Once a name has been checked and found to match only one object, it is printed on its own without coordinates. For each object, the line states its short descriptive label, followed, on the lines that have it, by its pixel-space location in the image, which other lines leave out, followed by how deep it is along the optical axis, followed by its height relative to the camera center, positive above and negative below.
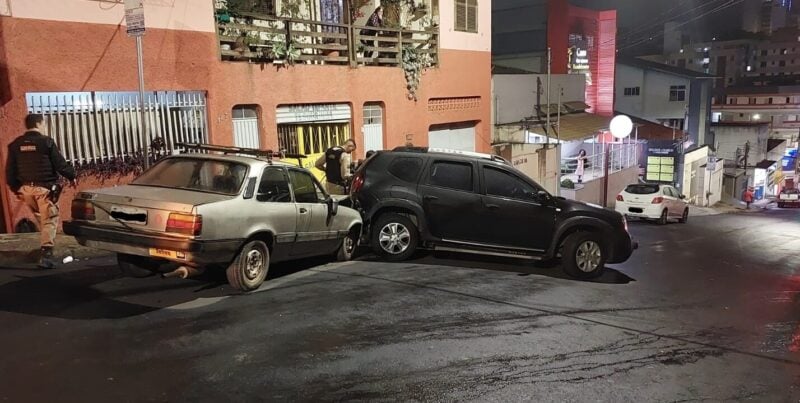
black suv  9.00 -1.53
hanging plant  16.62 +1.35
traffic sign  8.14 +1.43
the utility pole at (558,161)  24.14 -2.06
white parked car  21.92 -3.39
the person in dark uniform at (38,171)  7.44 -0.59
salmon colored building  9.38 +0.87
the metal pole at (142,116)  8.68 +0.09
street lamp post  19.89 -0.50
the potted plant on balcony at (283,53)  12.85 +1.42
